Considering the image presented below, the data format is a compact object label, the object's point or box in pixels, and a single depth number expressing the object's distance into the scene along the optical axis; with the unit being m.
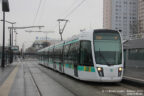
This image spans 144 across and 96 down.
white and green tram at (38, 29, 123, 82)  12.23
